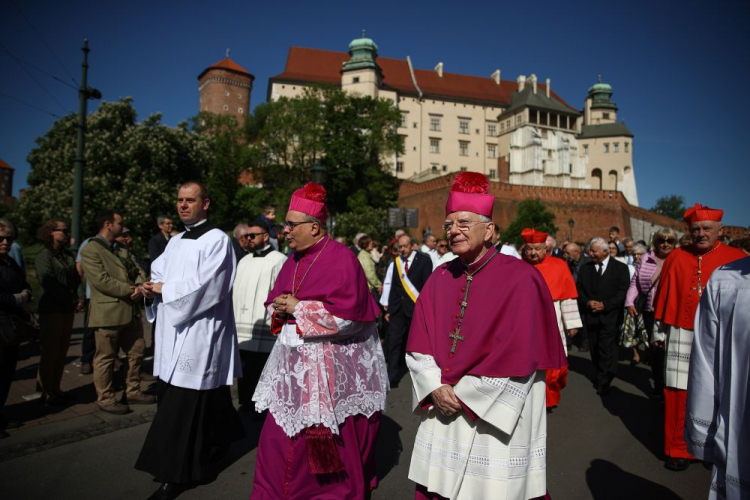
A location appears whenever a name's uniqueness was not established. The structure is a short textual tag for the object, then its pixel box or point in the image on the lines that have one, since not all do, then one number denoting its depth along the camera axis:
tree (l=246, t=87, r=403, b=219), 48.56
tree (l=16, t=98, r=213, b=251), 28.59
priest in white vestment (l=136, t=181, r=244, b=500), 4.00
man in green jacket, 5.62
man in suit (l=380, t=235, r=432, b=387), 7.90
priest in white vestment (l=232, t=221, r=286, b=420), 5.86
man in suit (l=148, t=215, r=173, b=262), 7.70
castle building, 66.19
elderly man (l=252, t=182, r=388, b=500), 3.40
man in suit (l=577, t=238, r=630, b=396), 7.33
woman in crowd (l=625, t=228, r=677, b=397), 6.96
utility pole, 11.63
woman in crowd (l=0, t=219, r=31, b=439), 5.18
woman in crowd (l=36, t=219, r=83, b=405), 6.07
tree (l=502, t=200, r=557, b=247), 42.19
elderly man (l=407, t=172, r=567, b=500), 2.59
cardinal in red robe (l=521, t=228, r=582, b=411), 6.05
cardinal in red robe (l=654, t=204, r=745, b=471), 4.73
